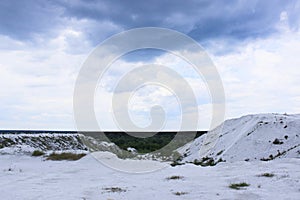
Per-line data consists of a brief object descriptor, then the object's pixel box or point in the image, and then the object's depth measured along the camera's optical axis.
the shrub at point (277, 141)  21.70
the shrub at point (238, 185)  10.55
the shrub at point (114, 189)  10.86
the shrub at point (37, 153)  24.03
